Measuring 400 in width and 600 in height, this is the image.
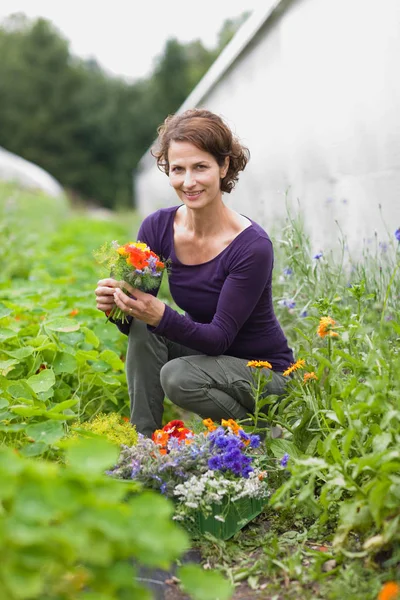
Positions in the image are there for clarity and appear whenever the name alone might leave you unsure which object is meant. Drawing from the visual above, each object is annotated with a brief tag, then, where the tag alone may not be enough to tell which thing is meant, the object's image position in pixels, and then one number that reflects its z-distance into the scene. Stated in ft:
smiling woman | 8.41
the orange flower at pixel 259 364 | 7.76
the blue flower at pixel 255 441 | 7.37
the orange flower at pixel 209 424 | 7.51
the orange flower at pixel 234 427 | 7.48
